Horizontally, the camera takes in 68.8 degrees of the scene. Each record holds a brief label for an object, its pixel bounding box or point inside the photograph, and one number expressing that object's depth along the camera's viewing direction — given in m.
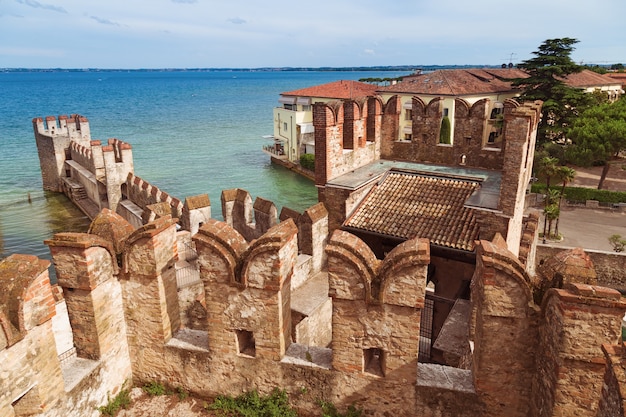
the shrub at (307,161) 48.48
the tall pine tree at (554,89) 36.00
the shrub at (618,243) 22.91
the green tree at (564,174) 27.47
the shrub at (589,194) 30.20
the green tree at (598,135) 31.36
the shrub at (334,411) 6.86
